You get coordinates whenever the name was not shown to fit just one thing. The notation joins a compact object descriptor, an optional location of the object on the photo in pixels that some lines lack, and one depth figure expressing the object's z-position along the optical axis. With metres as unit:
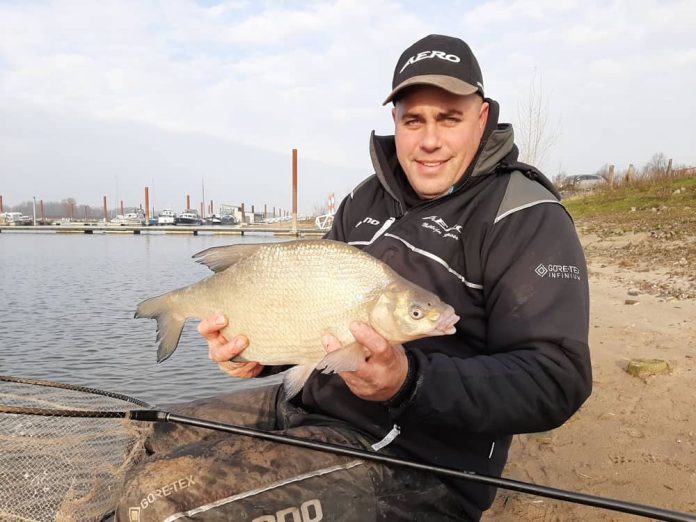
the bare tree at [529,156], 25.70
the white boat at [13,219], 68.81
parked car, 42.73
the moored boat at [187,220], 72.38
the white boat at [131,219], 69.81
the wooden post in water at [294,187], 38.84
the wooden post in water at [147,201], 57.01
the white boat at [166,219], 70.62
